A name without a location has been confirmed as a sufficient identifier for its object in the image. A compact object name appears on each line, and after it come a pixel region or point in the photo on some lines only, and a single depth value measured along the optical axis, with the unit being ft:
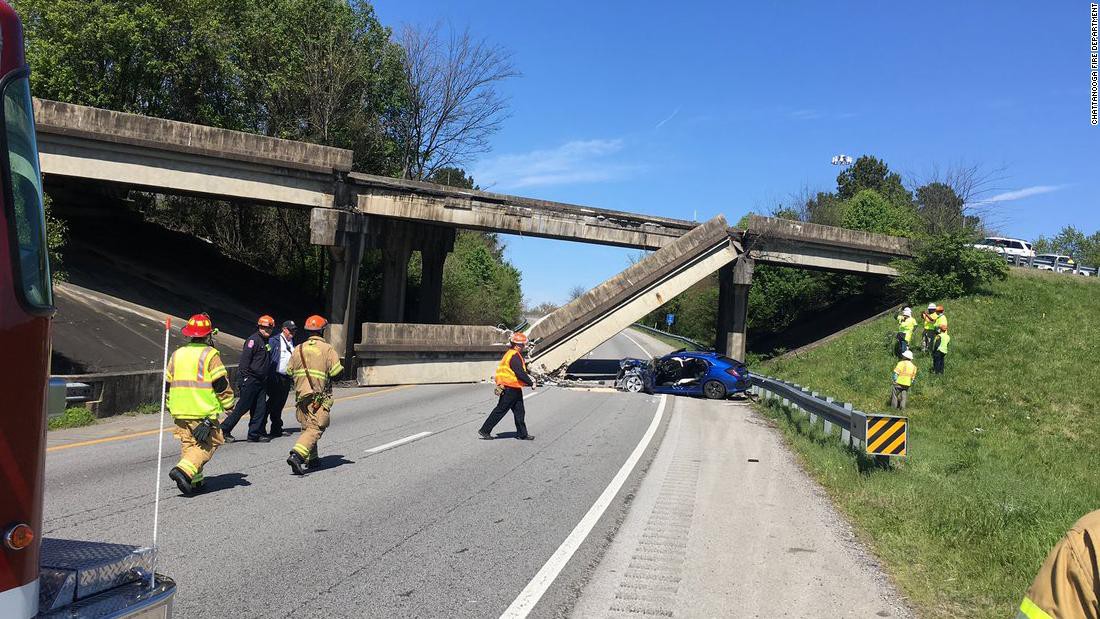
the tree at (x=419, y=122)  148.46
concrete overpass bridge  76.13
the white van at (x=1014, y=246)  144.87
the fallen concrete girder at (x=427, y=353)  76.84
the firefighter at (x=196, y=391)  24.63
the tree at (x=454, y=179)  171.09
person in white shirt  40.81
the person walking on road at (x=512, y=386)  41.19
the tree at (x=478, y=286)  152.25
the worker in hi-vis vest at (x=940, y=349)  70.38
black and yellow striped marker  32.99
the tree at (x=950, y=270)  107.96
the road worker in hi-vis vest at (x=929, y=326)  72.43
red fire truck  7.59
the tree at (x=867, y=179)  313.12
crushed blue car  74.79
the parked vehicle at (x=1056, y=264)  129.70
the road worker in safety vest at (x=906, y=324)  69.97
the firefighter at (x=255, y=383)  39.04
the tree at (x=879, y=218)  156.41
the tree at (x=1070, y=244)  312.50
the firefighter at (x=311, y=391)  30.12
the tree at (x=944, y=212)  130.41
